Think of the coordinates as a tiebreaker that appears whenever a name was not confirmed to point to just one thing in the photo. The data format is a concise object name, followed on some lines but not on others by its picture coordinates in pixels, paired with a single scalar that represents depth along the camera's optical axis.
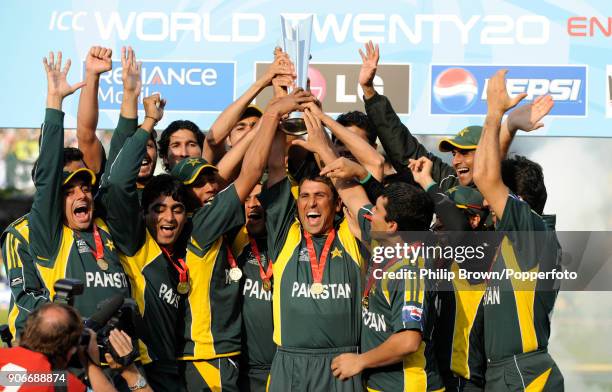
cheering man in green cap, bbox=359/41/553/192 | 11.46
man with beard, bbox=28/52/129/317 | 9.66
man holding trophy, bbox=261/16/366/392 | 10.10
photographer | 7.25
